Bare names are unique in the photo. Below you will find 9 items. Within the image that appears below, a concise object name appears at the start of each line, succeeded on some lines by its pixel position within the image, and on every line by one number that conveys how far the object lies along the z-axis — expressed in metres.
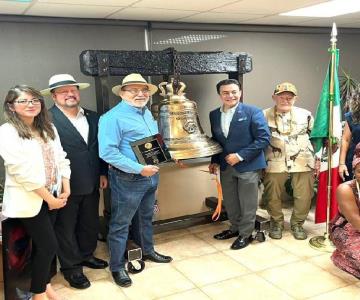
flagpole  3.32
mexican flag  3.38
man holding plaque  2.74
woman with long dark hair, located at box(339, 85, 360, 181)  3.29
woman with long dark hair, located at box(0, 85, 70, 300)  2.25
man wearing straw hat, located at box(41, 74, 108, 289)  2.78
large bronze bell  3.12
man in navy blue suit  3.32
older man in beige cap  3.54
